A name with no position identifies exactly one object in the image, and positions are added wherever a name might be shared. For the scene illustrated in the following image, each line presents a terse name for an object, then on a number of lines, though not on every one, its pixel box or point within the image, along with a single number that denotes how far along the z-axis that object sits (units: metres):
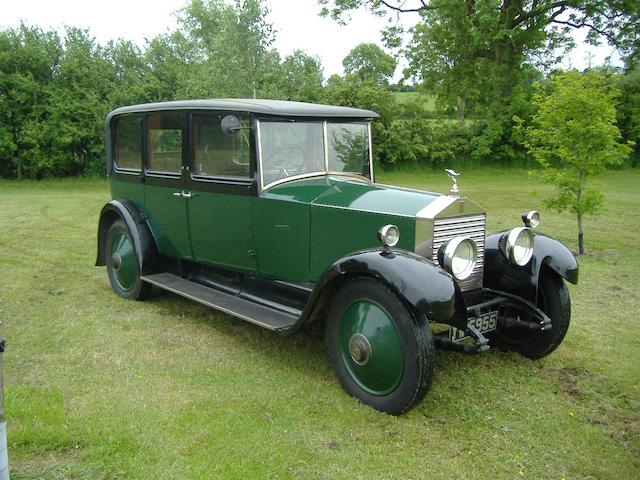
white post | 2.20
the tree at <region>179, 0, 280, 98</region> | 12.92
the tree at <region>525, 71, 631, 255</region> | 7.93
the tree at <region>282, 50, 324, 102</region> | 17.80
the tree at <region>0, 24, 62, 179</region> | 16.22
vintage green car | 3.49
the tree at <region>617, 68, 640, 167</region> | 20.47
